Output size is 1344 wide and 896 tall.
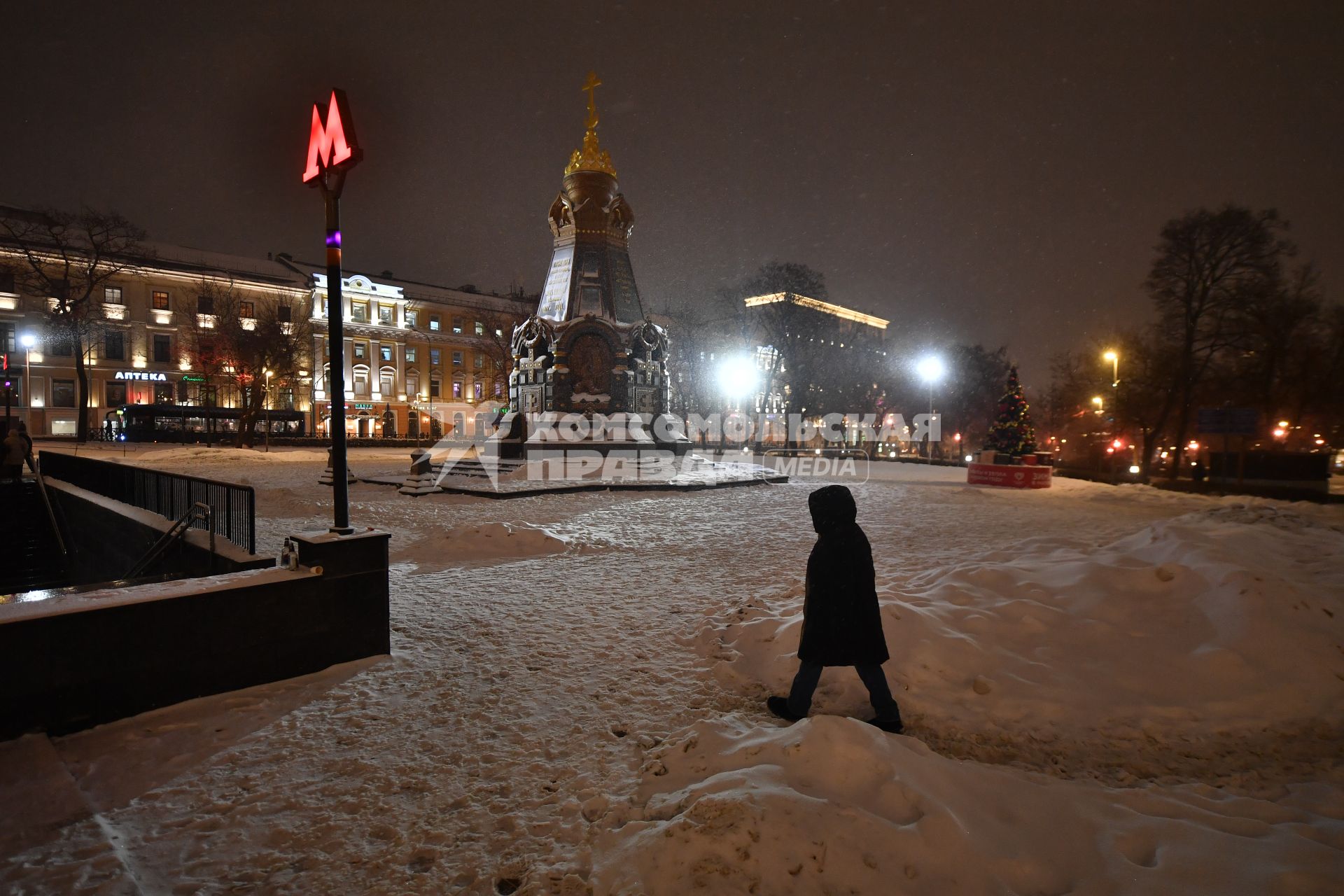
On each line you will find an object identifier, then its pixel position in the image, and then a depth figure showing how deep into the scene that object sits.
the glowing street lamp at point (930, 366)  33.00
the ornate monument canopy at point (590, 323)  22.64
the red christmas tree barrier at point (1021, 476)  21.95
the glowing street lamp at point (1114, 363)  31.95
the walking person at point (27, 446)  16.16
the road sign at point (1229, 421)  19.20
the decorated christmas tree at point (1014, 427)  23.31
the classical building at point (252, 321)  43.56
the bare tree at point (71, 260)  32.78
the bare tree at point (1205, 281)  23.80
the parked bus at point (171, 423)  39.38
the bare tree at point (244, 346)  37.44
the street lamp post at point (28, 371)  40.44
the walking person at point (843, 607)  3.93
